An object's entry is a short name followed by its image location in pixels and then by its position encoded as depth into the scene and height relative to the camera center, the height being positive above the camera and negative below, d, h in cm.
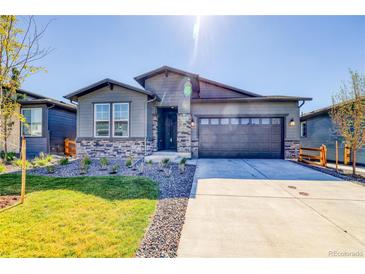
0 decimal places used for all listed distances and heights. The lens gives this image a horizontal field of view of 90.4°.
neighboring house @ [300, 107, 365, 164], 1075 +43
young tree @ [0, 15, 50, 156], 389 +201
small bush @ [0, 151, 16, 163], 872 -92
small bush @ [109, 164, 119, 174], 660 -115
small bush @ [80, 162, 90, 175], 660 -114
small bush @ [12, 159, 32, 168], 738 -110
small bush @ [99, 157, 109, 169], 748 -101
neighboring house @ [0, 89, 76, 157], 1154 +66
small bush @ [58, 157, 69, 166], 789 -103
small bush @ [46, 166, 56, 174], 658 -114
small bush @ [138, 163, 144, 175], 658 -117
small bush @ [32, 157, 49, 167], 764 -105
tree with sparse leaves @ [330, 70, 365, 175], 696 +121
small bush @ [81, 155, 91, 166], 725 -94
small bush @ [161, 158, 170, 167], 737 -97
